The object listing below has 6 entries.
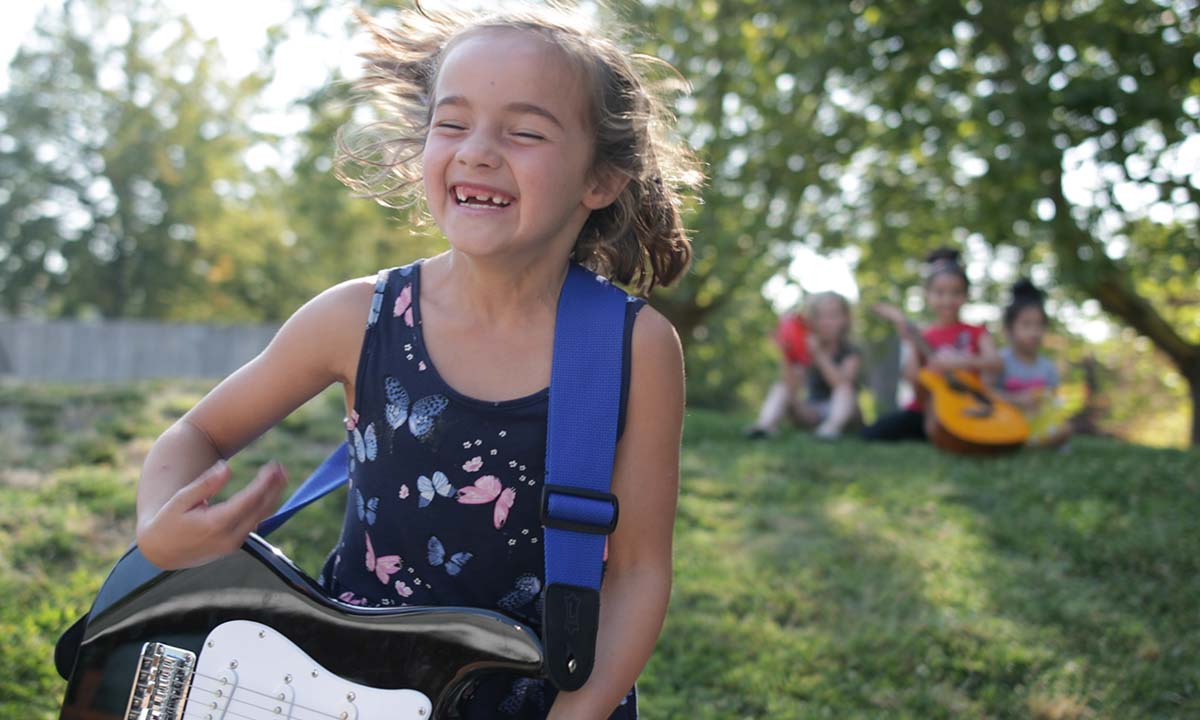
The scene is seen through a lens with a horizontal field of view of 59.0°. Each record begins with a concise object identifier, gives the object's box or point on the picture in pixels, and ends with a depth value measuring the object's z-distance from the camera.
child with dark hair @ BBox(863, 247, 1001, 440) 7.55
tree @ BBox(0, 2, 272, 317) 29.23
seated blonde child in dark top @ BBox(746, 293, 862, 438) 8.96
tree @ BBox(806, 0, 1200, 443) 6.36
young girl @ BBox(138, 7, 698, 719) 1.87
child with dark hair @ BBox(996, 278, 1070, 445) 7.55
